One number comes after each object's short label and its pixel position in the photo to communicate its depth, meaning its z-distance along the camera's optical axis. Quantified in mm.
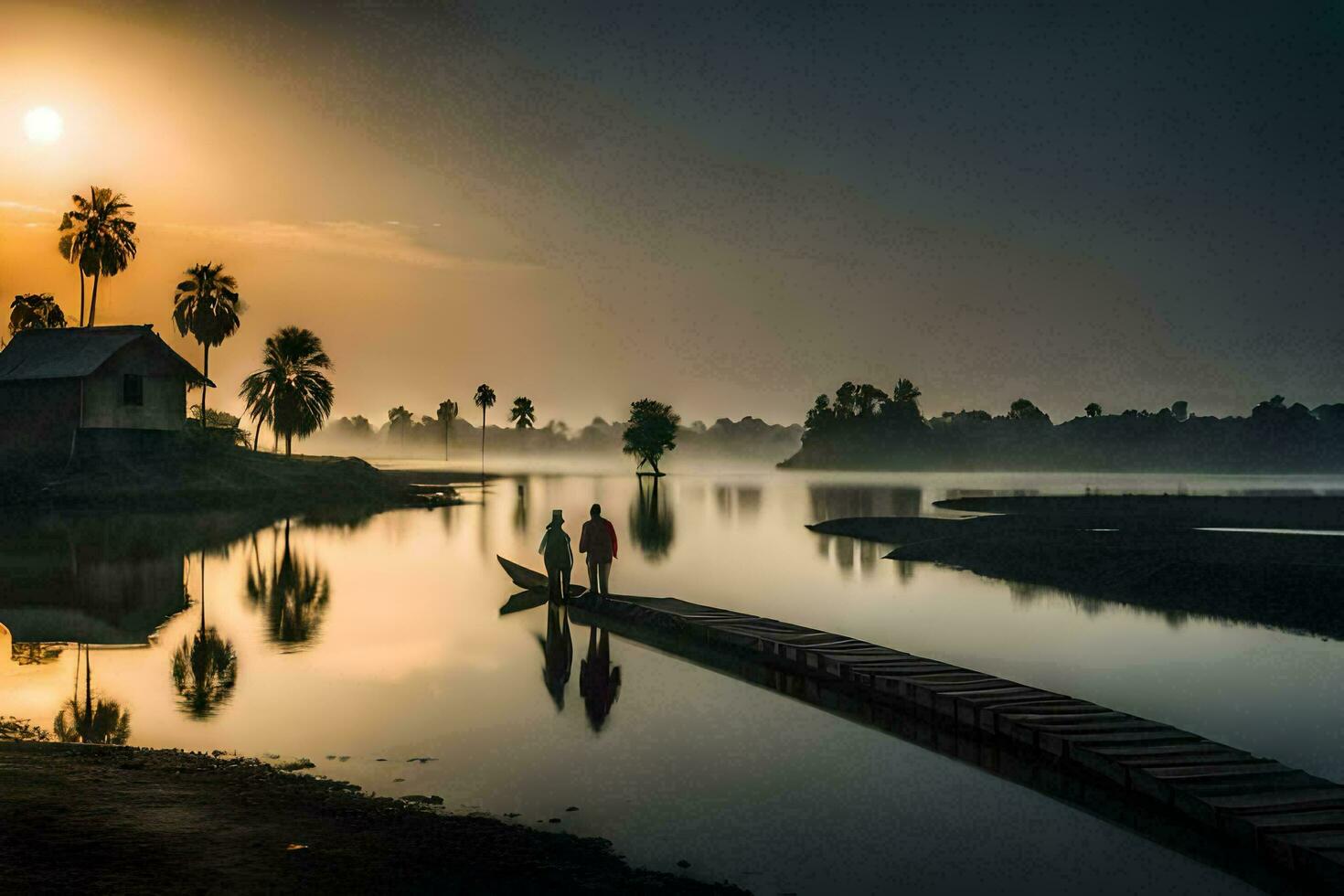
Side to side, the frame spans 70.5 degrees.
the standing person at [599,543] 23703
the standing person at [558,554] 24309
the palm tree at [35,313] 107438
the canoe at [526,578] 28805
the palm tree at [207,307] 95875
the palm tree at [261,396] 102688
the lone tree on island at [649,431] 175500
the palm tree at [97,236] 92250
